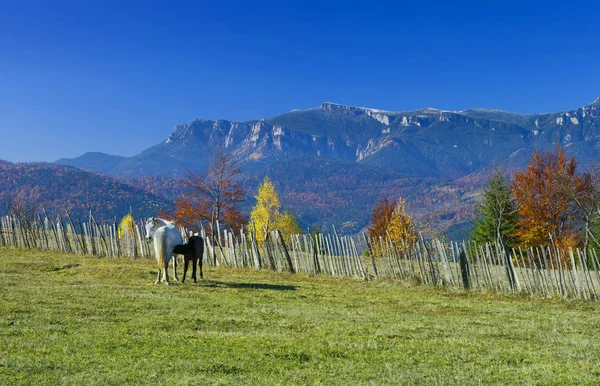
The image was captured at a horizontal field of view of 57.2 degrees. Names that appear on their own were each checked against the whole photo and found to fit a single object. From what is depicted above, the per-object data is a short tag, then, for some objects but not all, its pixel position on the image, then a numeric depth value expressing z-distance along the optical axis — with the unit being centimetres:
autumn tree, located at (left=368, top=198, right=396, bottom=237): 5544
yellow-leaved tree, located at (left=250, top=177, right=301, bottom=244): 6145
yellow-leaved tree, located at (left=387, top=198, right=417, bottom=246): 4378
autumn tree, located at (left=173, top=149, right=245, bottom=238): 5128
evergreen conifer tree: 4244
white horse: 1823
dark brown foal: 1875
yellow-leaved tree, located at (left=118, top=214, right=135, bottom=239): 2908
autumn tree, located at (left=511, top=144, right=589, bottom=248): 3991
